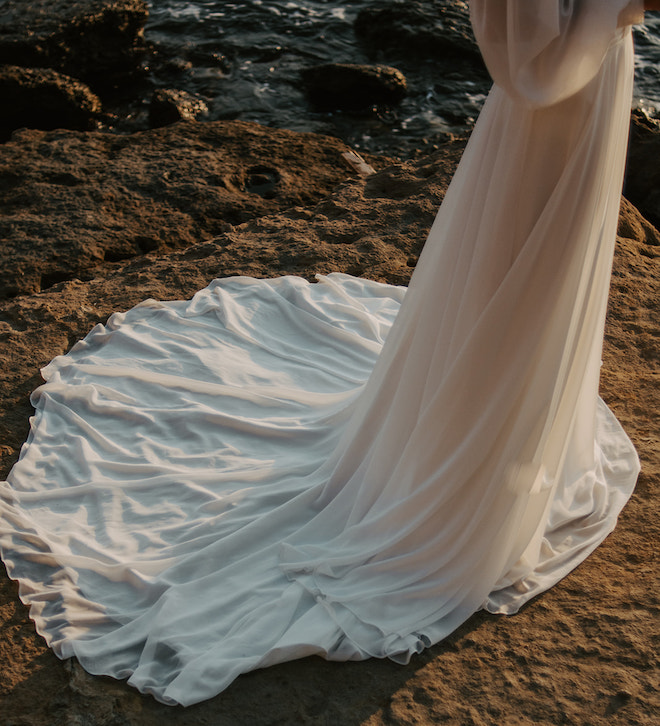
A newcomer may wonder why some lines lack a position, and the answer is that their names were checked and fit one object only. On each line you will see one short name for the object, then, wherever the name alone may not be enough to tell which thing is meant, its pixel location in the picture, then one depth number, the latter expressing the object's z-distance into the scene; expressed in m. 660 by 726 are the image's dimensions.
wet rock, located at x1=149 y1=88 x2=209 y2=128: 7.77
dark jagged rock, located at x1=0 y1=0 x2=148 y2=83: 8.12
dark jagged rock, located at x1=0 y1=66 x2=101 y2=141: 7.41
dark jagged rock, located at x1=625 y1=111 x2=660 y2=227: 5.72
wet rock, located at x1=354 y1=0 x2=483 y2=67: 9.40
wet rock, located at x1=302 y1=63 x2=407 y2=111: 8.33
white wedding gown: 2.26
